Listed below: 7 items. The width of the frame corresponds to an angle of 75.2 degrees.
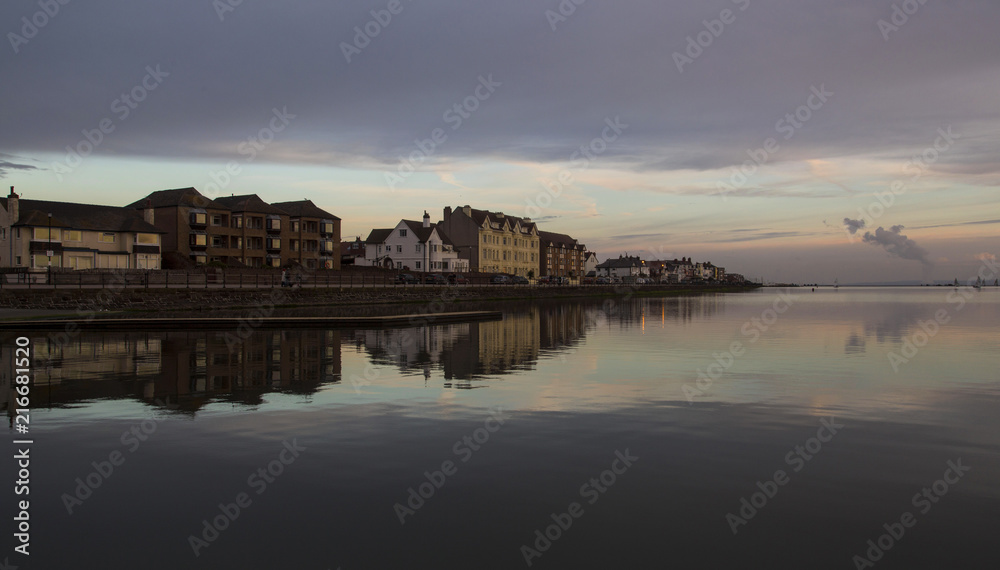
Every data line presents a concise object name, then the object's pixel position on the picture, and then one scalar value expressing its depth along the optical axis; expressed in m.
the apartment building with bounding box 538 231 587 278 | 153.62
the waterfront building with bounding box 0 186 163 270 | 66.25
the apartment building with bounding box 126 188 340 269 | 82.50
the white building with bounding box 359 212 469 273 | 108.06
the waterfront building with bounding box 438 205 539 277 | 119.12
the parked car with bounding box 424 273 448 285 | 88.13
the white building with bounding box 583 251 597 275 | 194.32
